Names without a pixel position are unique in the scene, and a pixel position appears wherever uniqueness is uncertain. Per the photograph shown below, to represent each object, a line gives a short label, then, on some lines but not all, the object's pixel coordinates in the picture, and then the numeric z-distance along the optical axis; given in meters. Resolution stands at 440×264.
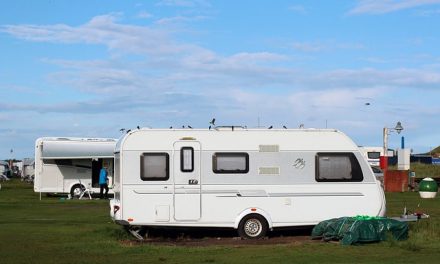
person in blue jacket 33.00
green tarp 15.88
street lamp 45.11
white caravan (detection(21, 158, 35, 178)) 64.15
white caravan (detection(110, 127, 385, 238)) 17.05
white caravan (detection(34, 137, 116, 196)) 33.88
